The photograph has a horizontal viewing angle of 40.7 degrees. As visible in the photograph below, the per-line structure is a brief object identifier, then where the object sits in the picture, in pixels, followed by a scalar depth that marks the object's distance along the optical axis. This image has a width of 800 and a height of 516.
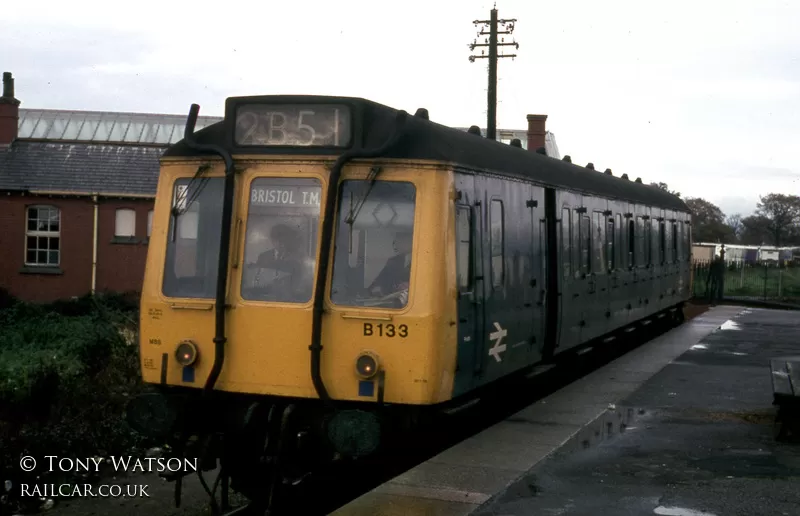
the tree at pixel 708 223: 98.88
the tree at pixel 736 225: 125.89
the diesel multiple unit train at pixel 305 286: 7.66
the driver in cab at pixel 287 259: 7.91
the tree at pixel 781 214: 98.88
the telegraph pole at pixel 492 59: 28.05
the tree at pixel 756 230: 104.31
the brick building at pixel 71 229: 33.06
